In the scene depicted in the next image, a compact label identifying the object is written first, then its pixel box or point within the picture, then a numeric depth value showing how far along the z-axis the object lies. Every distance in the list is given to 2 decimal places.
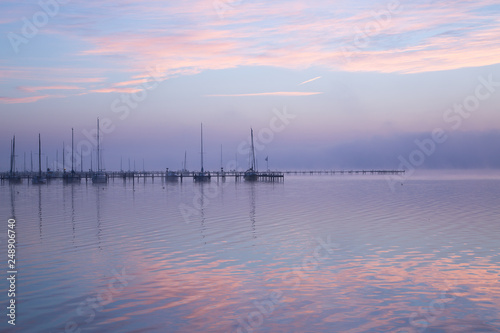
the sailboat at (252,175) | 120.07
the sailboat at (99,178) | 104.00
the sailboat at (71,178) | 113.76
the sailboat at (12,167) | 113.36
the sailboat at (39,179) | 101.50
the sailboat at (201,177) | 114.41
